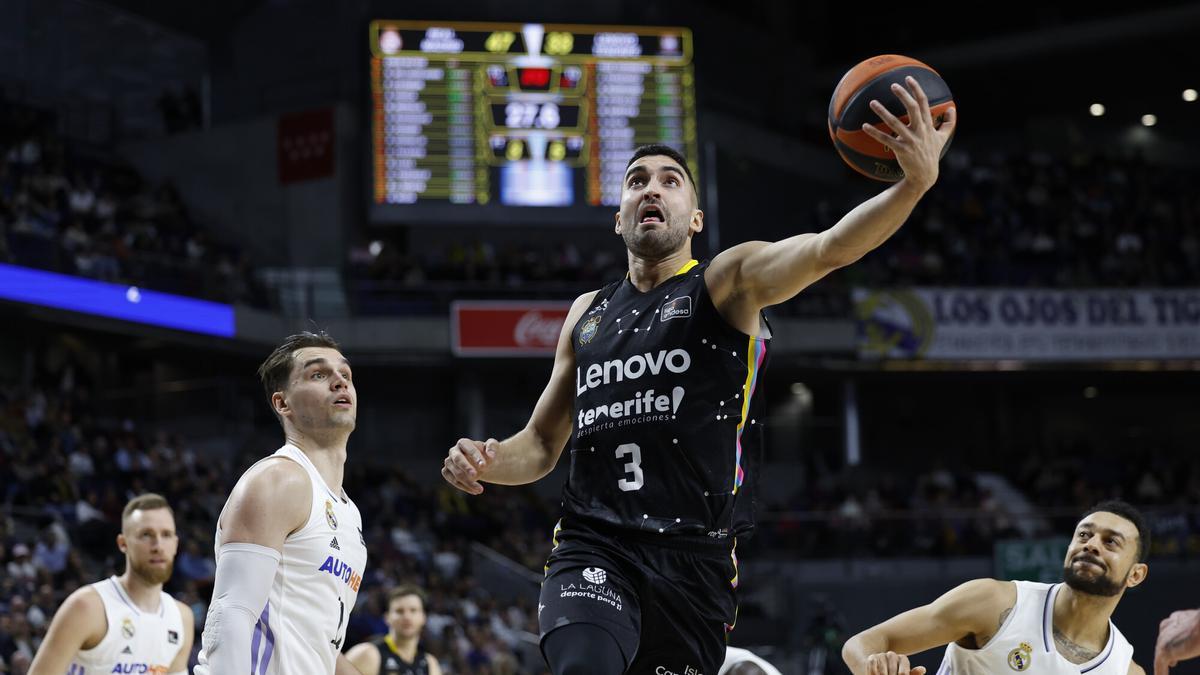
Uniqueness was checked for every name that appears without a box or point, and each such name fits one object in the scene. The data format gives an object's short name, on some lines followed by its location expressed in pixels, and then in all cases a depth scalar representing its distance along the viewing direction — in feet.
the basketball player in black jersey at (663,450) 13.84
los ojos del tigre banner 81.30
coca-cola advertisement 77.97
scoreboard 74.74
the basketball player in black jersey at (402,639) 28.81
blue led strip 63.67
